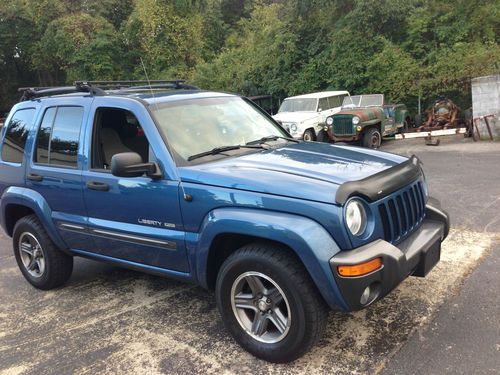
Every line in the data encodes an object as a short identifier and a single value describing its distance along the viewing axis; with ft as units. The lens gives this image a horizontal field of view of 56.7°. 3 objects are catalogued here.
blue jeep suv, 9.30
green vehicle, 43.62
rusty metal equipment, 52.21
